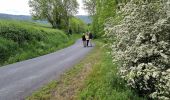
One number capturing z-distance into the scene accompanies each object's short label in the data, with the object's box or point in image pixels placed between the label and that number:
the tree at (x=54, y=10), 69.62
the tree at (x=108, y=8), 28.05
